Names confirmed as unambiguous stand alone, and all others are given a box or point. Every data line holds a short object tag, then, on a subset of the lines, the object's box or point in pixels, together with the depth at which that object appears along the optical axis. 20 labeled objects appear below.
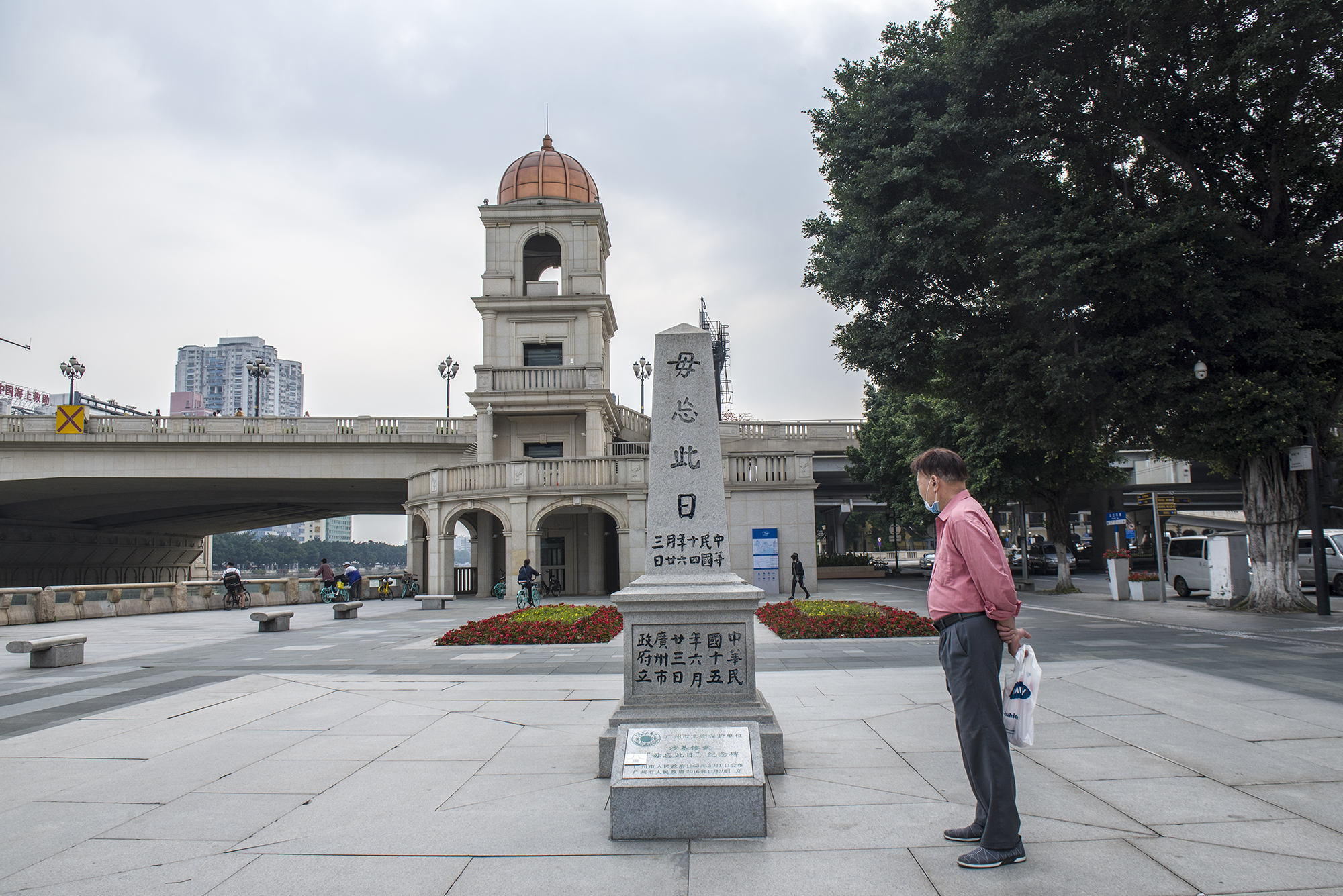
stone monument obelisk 5.57
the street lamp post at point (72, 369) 41.81
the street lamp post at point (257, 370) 39.41
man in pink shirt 4.03
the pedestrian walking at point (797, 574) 23.66
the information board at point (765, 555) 25.38
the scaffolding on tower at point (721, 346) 37.69
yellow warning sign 32.50
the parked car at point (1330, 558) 22.62
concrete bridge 34.03
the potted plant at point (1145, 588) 23.81
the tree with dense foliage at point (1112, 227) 15.37
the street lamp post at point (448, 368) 43.81
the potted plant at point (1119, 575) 23.94
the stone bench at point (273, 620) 18.11
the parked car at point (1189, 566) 24.47
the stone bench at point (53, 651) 12.07
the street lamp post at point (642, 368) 45.28
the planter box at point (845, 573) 41.16
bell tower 33.22
